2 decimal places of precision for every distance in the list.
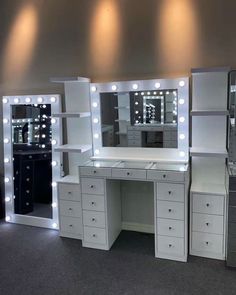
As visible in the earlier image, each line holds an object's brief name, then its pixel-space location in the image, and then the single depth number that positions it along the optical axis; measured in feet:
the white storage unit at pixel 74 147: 10.82
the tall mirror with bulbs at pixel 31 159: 11.89
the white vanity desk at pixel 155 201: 9.16
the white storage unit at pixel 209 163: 9.23
